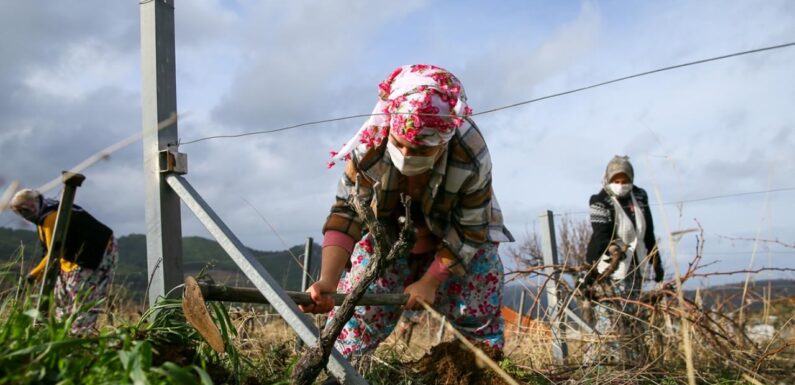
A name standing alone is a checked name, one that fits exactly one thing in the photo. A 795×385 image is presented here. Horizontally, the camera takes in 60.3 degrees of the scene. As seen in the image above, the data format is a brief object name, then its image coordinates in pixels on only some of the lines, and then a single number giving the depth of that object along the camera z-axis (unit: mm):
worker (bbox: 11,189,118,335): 5008
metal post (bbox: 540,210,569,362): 3764
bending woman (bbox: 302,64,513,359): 2256
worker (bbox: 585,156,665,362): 4881
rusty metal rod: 1650
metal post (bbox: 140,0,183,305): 2277
